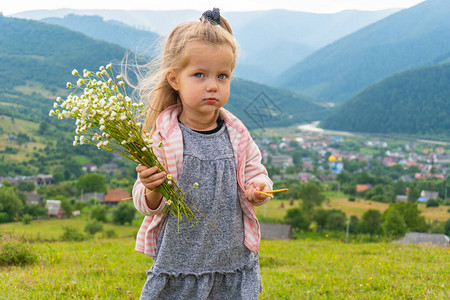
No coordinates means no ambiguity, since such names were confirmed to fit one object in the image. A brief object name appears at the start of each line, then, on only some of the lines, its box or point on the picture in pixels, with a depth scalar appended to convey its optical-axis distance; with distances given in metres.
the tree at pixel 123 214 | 37.17
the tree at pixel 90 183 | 53.57
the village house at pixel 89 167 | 66.78
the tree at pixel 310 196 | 41.68
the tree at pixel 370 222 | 31.13
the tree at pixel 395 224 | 23.94
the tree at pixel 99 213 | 39.44
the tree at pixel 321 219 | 35.94
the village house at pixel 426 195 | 48.81
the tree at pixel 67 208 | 42.61
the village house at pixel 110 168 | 67.75
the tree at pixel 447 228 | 30.19
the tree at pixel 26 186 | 52.59
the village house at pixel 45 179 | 58.97
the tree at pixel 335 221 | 35.00
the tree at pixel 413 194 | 46.13
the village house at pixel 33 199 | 44.36
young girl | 2.36
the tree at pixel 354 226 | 31.80
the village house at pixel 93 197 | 50.19
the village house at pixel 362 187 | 54.20
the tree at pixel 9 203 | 38.28
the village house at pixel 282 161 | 71.78
